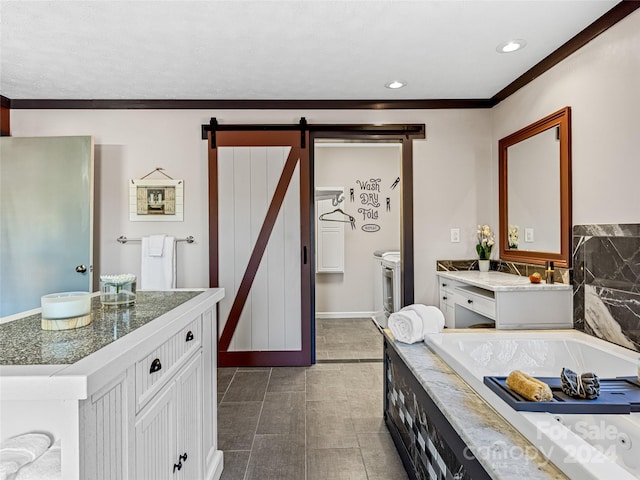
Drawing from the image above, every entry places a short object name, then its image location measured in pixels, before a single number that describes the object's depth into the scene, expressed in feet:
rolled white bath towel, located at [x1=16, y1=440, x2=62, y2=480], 2.63
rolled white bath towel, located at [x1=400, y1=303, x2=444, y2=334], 6.89
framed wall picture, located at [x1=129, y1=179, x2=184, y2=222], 11.30
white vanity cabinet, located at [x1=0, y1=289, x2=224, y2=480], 2.59
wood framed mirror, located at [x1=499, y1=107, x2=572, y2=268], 8.28
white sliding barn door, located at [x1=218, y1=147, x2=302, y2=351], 11.33
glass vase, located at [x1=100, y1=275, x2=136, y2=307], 4.86
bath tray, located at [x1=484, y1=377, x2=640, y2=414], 3.92
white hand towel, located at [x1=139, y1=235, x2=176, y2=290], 10.94
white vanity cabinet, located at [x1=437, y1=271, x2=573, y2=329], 8.20
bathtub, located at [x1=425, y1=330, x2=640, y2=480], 3.18
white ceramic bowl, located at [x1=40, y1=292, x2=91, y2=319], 3.73
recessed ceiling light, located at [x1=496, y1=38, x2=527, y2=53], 7.88
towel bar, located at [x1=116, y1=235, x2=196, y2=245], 11.27
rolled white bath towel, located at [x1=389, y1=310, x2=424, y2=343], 6.71
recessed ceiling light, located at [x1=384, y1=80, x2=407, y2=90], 10.01
